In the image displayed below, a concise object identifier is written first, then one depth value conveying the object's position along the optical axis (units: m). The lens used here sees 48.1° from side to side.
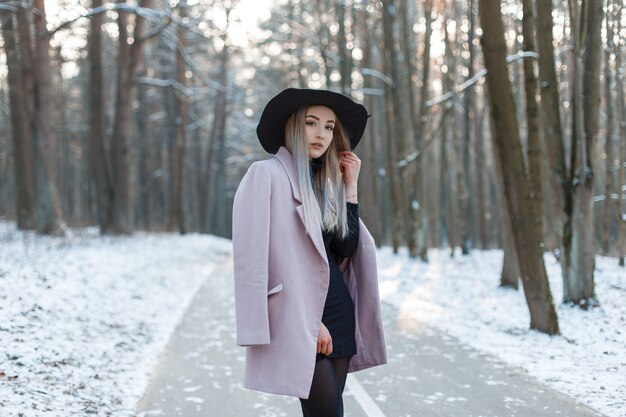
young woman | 3.24
